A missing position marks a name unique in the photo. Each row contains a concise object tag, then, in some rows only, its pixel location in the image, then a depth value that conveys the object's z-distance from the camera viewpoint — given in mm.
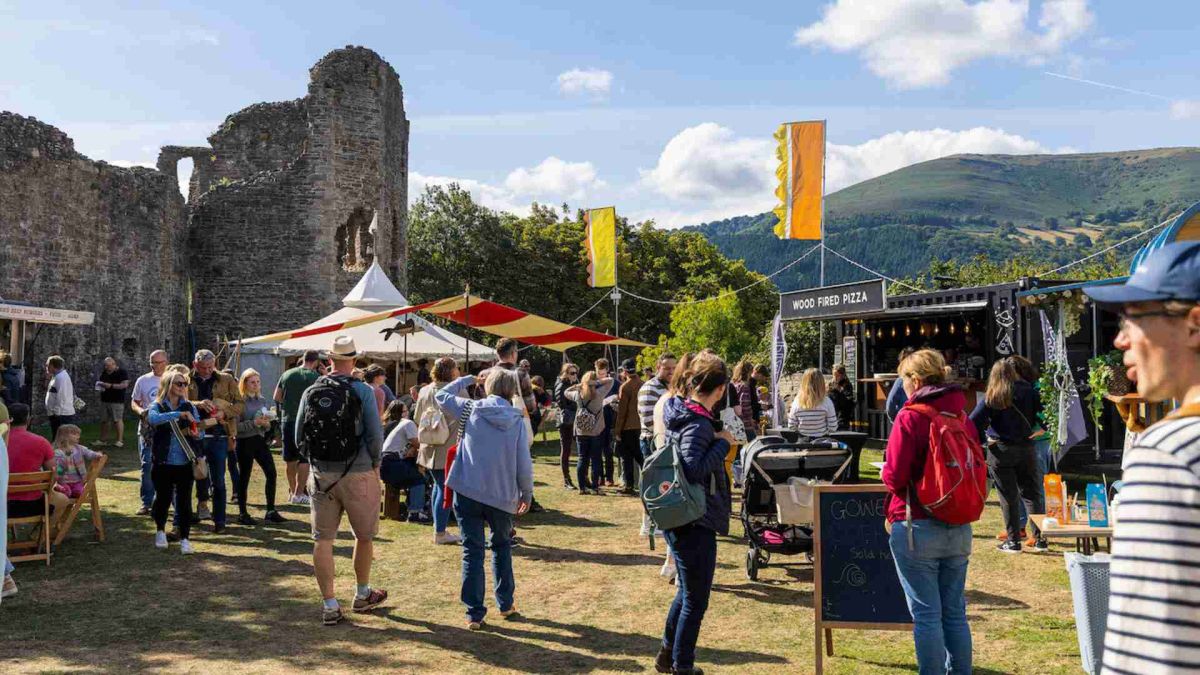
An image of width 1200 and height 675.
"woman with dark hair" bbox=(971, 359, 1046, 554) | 7984
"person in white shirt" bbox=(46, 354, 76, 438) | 13977
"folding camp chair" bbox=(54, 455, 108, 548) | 8148
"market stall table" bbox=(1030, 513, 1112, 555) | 5480
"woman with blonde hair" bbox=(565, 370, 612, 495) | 11977
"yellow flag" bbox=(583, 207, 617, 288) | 25141
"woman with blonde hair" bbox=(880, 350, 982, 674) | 4363
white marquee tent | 16422
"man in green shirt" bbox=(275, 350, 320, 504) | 9383
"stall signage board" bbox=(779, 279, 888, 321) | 14617
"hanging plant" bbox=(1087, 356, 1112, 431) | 7980
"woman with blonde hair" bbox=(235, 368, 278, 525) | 9672
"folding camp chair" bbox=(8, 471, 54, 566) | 7512
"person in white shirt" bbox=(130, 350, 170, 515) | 9547
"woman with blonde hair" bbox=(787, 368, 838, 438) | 9789
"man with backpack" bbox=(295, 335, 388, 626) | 5992
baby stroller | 7016
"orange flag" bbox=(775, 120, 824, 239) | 17906
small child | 8578
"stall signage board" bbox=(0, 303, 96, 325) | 14750
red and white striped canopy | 11781
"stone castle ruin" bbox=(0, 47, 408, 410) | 23594
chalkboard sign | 5316
